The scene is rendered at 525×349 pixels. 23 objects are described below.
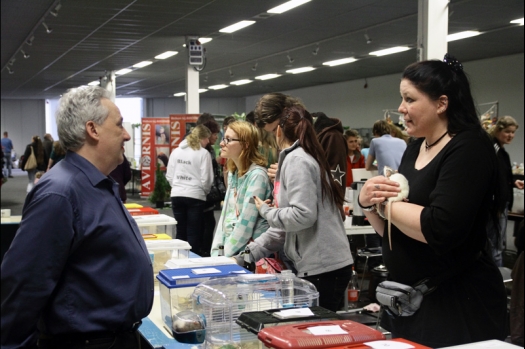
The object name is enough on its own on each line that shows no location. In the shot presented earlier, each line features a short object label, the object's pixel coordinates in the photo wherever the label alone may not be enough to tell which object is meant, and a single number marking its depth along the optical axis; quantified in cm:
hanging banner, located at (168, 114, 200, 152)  725
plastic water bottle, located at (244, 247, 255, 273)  271
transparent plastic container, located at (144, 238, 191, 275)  291
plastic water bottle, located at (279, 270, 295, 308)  215
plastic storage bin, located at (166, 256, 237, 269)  244
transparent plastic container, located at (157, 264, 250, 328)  211
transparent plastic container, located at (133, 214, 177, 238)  342
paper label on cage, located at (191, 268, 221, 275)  223
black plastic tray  155
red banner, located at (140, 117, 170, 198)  596
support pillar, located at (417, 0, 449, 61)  393
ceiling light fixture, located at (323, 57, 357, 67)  1175
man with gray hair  146
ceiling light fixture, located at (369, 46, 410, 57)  917
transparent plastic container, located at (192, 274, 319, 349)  185
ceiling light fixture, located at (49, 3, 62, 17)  461
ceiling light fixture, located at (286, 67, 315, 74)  1234
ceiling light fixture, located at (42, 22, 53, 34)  575
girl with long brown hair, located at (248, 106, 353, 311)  244
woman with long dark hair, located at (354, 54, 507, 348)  165
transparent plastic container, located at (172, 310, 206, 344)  188
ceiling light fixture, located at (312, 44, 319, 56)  949
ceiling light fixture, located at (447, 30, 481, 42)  792
